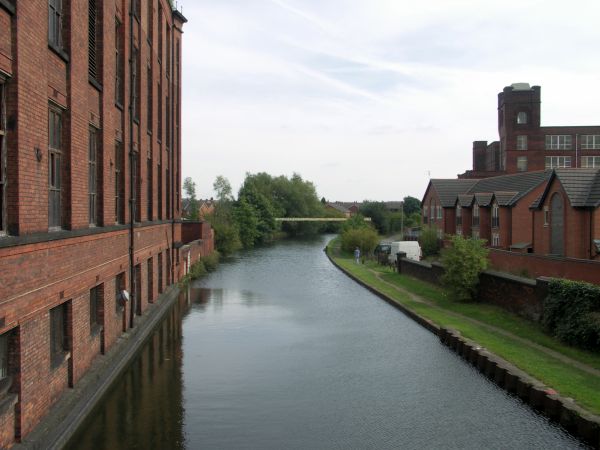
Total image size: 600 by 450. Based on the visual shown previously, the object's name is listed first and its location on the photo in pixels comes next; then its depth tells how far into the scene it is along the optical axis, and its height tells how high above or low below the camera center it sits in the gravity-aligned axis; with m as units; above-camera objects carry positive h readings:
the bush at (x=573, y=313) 14.32 -2.63
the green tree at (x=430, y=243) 48.84 -2.65
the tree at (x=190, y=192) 106.44 +3.65
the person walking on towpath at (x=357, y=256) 48.12 -3.71
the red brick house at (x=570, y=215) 27.22 -0.17
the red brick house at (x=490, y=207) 39.88 +0.37
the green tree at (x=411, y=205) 129.25 +1.40
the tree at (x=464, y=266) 23.17 -2.15
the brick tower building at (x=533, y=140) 66.69 +8.23
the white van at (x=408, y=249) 42.97 -2.75
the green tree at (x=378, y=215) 99.38 -0.62
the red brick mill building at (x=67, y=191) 7.89 +0.38
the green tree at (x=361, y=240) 55.38 -2.74
